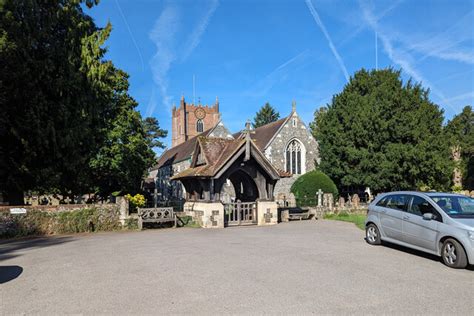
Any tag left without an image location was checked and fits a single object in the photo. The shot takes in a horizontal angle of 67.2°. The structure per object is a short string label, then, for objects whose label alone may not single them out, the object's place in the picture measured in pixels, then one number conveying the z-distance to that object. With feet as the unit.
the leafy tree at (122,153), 81.05
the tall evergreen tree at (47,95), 52.70
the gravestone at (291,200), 97.86
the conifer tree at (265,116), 252.42
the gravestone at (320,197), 80.04
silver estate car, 26.66
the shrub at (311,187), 94.73
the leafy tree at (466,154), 151.02
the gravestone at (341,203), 80.93
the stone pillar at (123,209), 54.08
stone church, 63.57
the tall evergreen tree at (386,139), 101.71
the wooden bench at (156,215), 54.34
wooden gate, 59.06
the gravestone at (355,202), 84.56
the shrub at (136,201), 61.16
